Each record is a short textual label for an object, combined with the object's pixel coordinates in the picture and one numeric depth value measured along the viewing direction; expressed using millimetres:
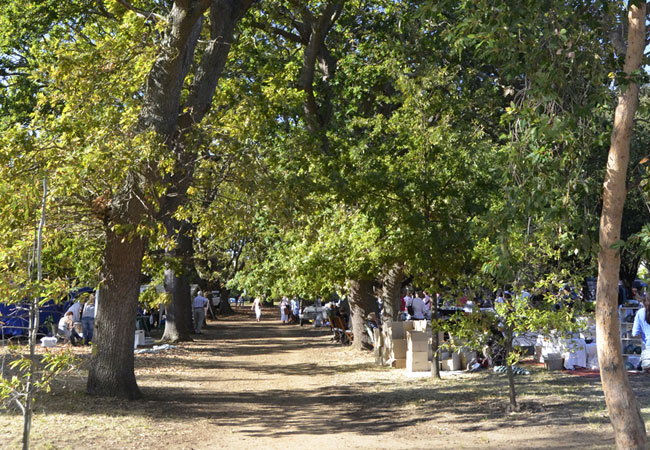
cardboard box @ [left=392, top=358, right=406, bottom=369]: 17125
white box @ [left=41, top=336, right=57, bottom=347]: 20266
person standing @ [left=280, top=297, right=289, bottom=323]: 45325
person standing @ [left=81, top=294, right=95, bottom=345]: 22781
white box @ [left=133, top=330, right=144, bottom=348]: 23570
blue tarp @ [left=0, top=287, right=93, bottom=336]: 23042
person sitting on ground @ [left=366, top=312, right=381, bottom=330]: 20958
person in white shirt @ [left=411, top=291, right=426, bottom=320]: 23781
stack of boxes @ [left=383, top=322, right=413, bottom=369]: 17156
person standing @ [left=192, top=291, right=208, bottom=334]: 30922
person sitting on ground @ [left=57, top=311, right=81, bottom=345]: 22922
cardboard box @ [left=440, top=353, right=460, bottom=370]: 16078
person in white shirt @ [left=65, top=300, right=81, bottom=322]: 23469
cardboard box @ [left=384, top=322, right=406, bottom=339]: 17328
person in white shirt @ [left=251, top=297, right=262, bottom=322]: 45925
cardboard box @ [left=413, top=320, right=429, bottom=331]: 16516
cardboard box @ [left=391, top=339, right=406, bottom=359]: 17156
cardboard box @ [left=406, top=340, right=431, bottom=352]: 16066
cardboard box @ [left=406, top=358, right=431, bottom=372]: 16047
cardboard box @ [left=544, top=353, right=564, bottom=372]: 15516
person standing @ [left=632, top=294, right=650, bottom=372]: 13062
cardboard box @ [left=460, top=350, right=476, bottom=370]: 16031
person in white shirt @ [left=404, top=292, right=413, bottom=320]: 28438
